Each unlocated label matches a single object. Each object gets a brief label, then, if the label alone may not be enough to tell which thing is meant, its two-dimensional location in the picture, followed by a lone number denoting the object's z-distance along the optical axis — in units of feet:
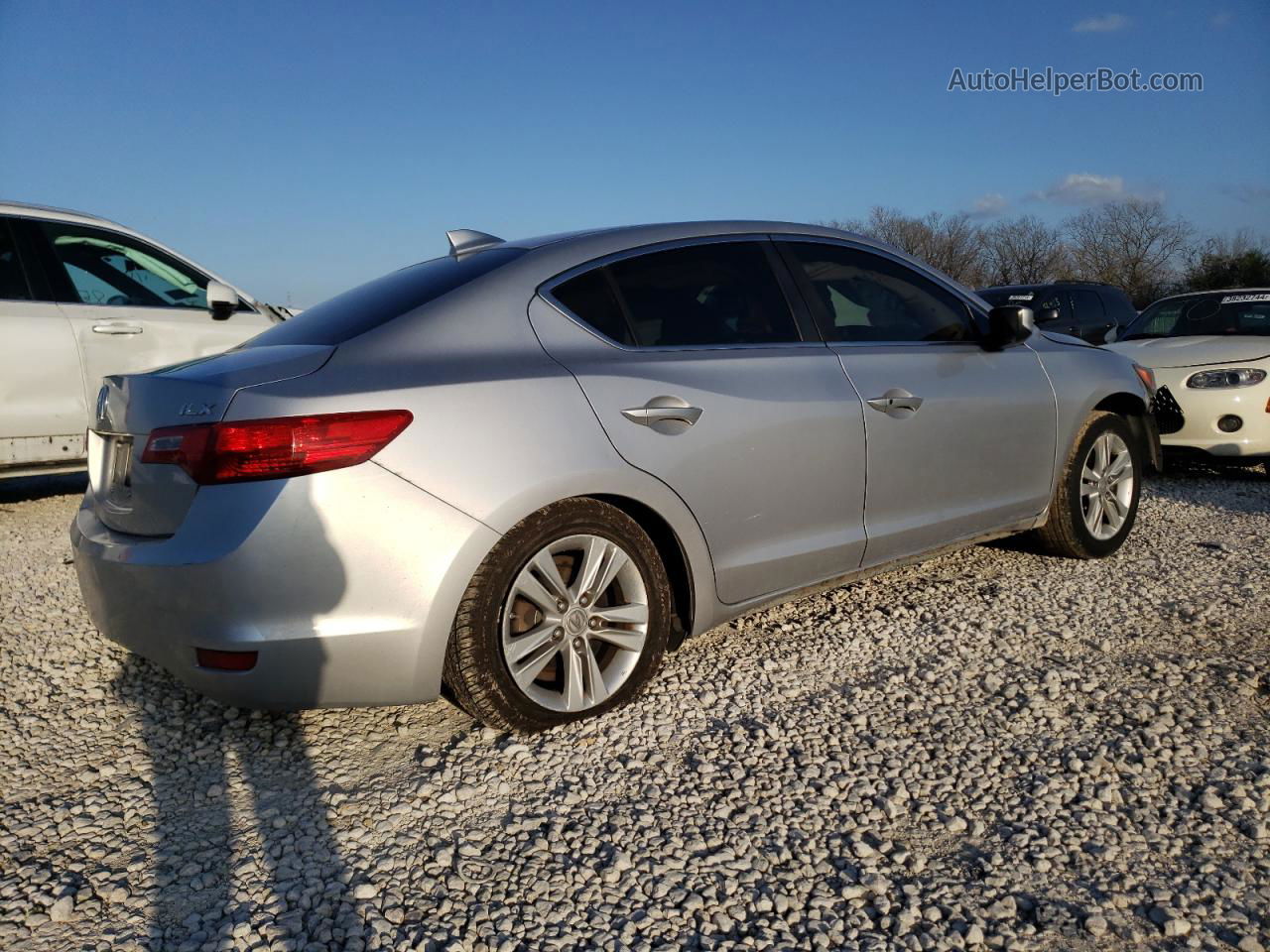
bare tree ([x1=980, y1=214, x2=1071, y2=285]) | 154.20
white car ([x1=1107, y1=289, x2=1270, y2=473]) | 22.16
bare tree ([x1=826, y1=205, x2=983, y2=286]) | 161.68
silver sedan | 8.38
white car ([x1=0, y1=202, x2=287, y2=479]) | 19.71
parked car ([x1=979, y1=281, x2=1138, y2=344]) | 40.14
